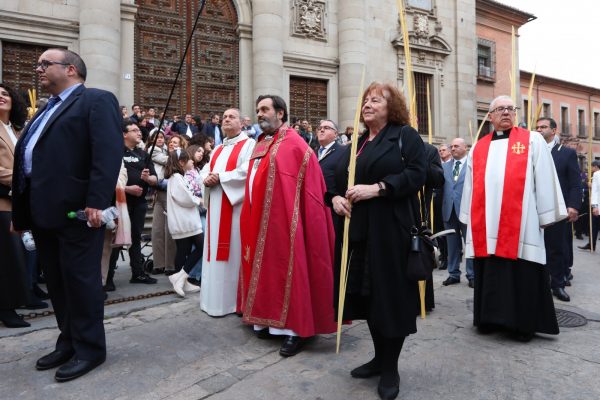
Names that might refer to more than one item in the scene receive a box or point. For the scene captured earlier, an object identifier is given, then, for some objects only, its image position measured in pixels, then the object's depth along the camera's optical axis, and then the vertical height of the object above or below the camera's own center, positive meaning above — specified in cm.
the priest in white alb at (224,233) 437 -23
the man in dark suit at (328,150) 501 +67
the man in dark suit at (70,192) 297 +12
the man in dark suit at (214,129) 1175 +205
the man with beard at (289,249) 356 -33
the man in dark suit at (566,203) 534 +3
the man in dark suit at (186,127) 1113 +202
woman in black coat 266 -10
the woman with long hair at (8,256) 399 -40
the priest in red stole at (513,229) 379 -19
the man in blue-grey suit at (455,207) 612 +1
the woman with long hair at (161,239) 648 -42
